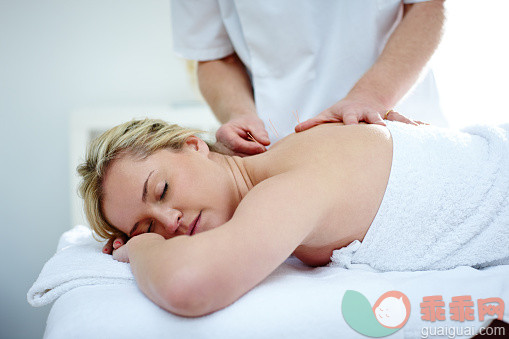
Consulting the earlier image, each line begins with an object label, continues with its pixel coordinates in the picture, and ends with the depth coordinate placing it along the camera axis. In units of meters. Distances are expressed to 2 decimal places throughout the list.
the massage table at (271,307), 0.73
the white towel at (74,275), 0.92
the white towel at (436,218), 0.99
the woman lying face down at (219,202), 0.77
